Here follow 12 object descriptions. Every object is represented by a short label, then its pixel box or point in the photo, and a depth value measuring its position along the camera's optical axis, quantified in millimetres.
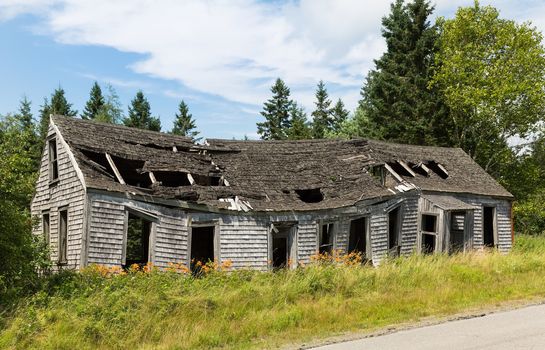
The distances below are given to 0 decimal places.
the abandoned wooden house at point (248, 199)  17219
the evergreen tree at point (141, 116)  54938
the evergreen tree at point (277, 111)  63300
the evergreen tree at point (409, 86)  38562
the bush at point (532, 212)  36453
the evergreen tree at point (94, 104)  57344
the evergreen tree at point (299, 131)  51250
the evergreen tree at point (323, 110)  68188
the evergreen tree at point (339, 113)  68688
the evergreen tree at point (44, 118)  50550
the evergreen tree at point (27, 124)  20108
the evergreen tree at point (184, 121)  62344
